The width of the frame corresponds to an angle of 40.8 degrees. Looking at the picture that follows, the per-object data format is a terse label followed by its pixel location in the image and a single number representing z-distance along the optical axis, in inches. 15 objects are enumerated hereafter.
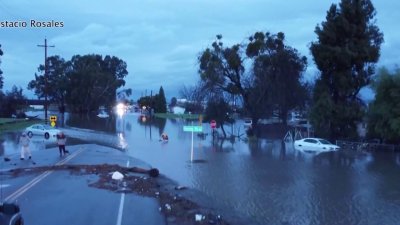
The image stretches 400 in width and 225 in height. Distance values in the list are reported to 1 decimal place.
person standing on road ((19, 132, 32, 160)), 1244.9
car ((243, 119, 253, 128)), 3447.3
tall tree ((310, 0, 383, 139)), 2218.3
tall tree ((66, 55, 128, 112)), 5551.2
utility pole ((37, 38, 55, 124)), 2588.6
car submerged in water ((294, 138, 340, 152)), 2037.4
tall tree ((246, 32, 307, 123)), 2682.1
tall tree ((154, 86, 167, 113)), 7362.2
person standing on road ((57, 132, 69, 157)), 1395.8
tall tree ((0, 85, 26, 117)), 4530.0
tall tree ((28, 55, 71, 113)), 5562.5
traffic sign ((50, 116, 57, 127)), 2327.8
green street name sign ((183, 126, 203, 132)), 1573.6
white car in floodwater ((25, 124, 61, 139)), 2292.1
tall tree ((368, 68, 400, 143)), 1913.1
